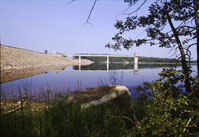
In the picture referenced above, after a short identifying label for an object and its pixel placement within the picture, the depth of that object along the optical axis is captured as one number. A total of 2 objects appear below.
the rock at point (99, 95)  5.60
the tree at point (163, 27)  3.00
